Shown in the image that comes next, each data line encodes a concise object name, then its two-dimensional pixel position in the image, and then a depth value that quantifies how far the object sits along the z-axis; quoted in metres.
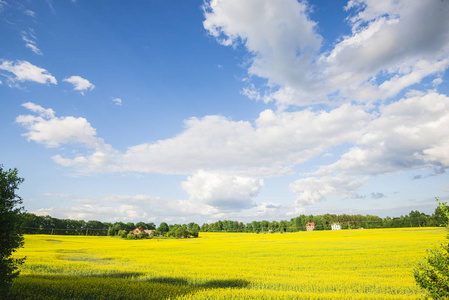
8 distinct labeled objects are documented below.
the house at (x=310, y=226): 186.54
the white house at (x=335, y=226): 175.94
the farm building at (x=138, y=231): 127.69
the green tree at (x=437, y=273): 6.89
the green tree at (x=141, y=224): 182.77
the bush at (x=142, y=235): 112.93
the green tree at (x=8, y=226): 10.33
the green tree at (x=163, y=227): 156.12
